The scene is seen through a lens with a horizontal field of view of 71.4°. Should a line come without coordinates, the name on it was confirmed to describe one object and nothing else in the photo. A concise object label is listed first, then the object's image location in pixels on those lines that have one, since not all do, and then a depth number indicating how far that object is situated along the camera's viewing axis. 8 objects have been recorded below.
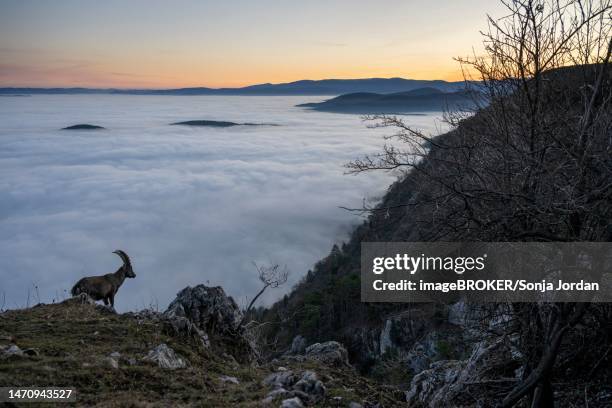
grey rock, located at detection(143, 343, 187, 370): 7.38
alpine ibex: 11.10
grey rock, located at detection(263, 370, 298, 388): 7.08
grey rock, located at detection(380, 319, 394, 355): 48.25
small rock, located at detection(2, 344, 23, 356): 6.80
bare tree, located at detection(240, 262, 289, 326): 12.09
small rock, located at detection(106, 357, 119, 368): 6.87
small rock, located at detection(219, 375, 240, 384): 7.45
